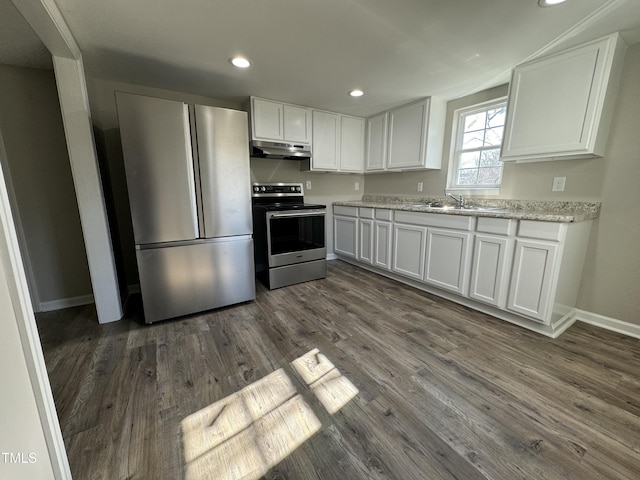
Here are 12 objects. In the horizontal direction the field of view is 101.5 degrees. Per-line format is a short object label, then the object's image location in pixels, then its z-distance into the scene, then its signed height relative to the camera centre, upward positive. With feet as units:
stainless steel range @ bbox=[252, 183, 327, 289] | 9.64 -1.76
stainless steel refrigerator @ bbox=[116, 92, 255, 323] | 6.54 -0.21
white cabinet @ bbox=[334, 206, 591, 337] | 6.40 -1.94
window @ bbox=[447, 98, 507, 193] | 9.00 +1.62
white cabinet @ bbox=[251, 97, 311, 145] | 9.74 +2.76
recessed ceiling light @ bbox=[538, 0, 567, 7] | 4.83 +3.52
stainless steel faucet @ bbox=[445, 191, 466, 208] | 9.47 -0.27
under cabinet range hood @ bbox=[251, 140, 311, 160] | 9.78 +1.65
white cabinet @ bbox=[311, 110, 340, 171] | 11.31 +2.30
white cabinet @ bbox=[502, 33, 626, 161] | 6.00 +2.27
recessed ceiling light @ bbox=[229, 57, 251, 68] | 7.02 +3.53
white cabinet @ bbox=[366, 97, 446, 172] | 10.07 +2.35
